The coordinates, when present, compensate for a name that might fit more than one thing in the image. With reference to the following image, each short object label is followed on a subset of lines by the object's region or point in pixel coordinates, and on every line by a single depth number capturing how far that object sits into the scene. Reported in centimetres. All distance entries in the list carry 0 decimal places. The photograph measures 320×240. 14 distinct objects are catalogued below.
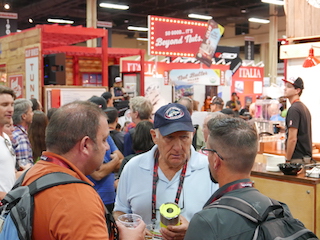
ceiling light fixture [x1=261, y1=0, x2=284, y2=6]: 1534
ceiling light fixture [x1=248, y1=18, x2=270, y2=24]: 2028
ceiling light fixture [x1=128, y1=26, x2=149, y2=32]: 2314
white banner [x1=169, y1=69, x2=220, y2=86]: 1356
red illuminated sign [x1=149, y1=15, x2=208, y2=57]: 969
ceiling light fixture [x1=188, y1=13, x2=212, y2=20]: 1887
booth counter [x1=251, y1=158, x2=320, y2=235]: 413
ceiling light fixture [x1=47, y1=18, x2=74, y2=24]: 2016
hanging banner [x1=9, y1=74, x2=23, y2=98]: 907
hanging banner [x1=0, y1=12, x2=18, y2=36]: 1470
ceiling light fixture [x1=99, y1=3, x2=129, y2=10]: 1697
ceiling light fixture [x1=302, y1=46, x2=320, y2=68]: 613
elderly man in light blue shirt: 219
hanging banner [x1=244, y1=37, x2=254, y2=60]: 2422
